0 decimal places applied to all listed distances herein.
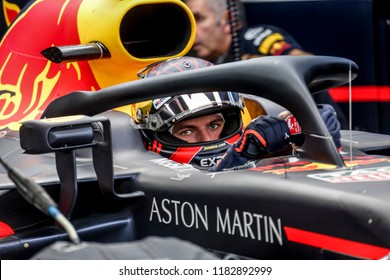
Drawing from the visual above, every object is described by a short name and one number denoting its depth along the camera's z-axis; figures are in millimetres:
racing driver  6906
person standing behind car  11516
